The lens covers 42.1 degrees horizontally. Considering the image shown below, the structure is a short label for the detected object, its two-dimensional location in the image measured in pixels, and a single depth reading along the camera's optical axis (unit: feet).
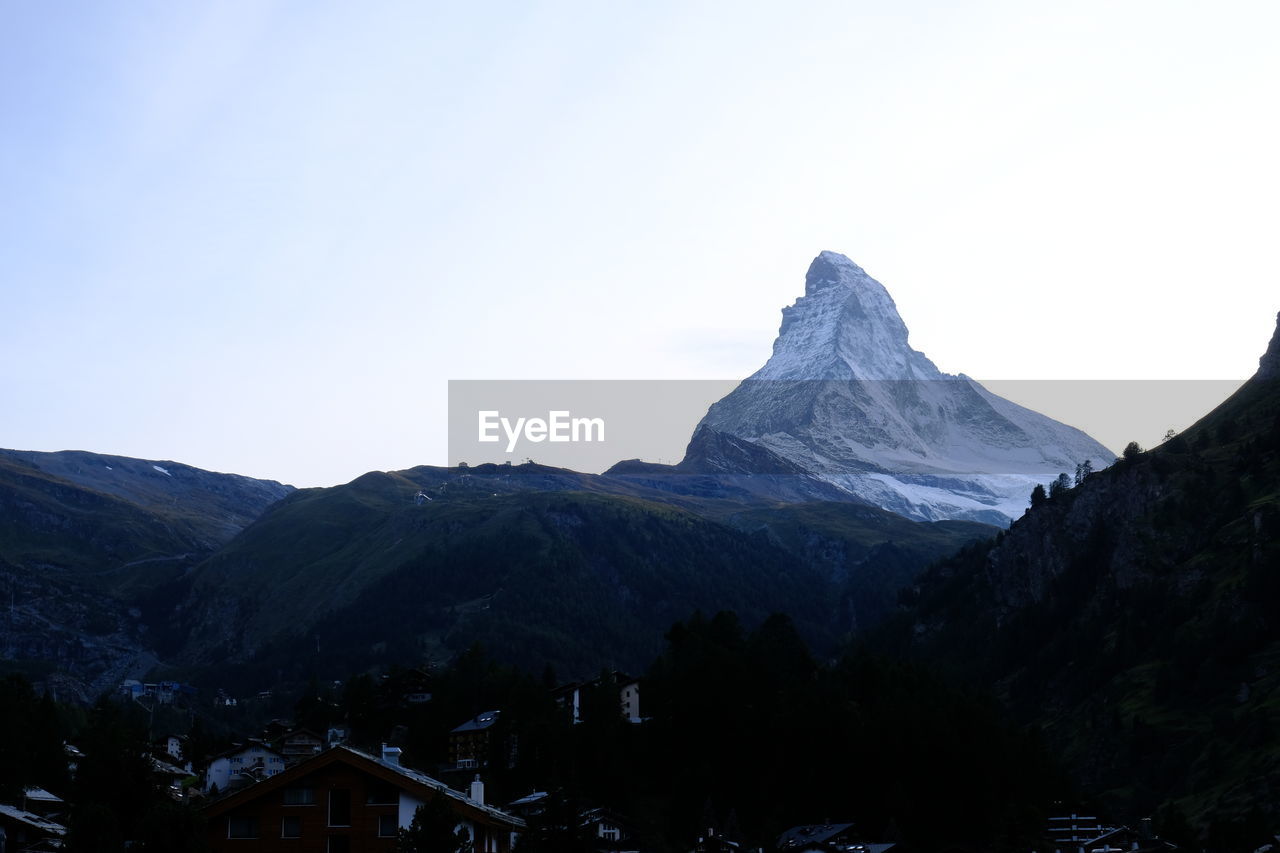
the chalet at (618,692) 526.37
